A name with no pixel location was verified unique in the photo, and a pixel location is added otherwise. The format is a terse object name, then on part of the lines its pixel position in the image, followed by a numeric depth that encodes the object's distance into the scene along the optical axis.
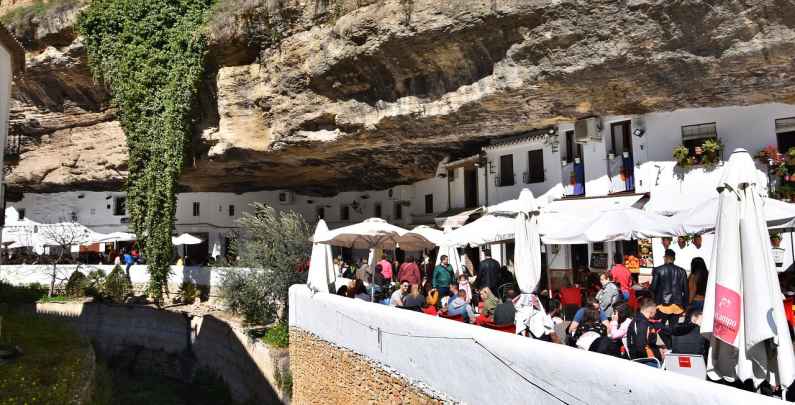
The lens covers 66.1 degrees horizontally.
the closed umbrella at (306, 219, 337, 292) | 13.12
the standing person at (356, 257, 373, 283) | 15.61
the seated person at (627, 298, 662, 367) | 6.84
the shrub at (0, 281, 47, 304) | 22.08
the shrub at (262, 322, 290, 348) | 15.78
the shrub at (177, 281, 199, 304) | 22.81
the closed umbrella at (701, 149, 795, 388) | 4.96
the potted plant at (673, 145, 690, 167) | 14.10
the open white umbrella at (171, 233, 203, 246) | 26.45
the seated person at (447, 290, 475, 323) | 9.62
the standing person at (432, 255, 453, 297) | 12.48
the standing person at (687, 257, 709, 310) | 9.41
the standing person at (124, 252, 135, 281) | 24.52
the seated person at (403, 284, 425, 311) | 10.61
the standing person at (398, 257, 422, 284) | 13.45
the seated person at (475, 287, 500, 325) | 9.97
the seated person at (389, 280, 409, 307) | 11.50
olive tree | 17.47
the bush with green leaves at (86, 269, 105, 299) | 23.81
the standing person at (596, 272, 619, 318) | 9.42
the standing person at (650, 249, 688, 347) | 8.88
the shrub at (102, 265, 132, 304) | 23.42
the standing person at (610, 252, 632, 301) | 11.16
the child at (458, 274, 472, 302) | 11.88
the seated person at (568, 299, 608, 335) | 7.98
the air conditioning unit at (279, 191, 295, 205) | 29.57
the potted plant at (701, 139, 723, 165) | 13.64
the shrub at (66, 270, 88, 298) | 23.83
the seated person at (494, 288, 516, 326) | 8.54
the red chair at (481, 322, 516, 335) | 8.48
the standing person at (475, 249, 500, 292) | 12.29
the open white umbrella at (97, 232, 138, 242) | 26.45
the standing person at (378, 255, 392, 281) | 15.20
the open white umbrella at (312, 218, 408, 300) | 13.76
